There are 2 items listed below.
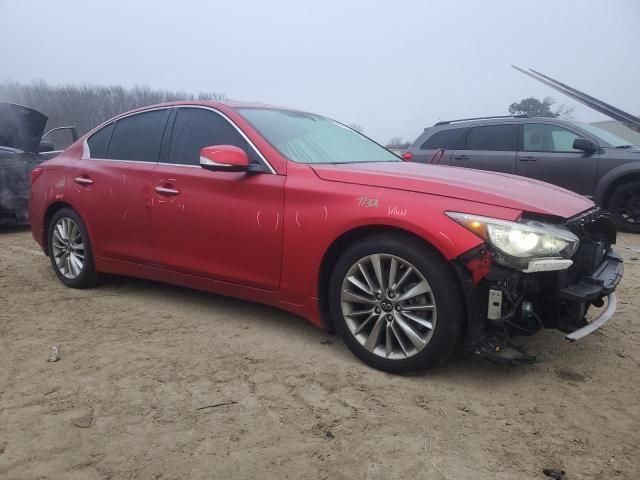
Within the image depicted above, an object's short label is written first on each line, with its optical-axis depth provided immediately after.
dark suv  6.84
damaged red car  2.46
